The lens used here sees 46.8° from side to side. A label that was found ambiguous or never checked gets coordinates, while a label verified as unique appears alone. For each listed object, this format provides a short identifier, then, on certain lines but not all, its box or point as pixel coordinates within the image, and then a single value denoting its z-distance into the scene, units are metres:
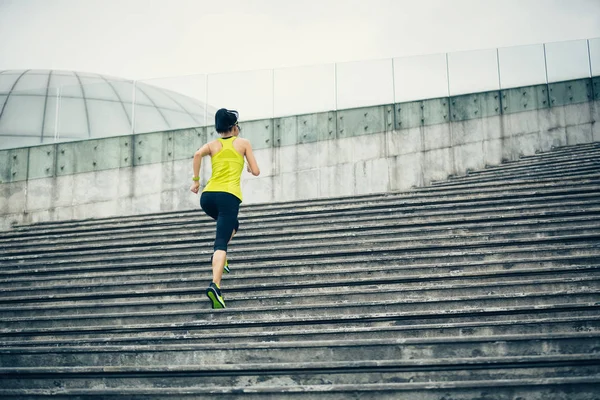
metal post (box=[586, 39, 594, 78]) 13.06
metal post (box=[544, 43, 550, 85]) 13.30
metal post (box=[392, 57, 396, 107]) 13.46
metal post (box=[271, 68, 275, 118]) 13.63
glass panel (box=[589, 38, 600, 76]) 13.07
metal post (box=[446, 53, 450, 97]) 13.41
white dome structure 14.11
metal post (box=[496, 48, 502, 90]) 13.17
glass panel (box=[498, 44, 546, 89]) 13.21
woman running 5.66
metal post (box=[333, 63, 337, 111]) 13.58
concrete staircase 4.60
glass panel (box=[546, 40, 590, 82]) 13.15
